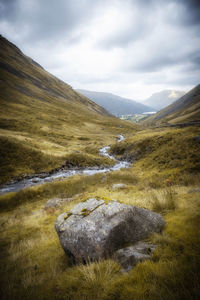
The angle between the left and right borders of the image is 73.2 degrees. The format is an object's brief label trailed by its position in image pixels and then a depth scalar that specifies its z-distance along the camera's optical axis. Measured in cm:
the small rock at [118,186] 1683
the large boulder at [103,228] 480
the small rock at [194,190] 930
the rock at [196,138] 2588
